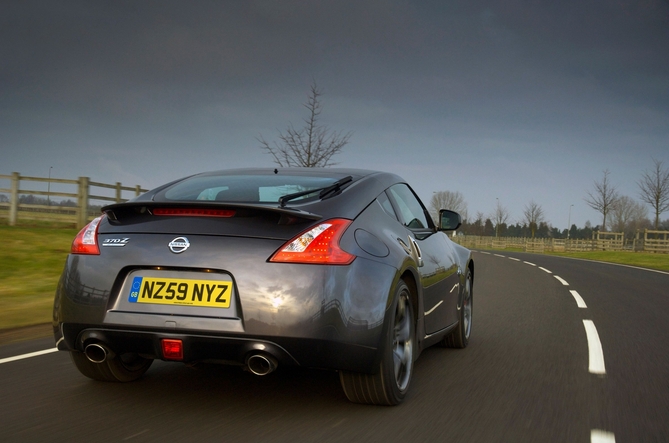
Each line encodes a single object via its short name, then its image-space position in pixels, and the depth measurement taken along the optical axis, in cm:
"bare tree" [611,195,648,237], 11339
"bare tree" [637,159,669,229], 5219
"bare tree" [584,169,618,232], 5759
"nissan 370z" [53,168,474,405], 338
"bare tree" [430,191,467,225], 9690
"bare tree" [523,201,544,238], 8181
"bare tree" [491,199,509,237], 9018
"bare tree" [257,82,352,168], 2145
